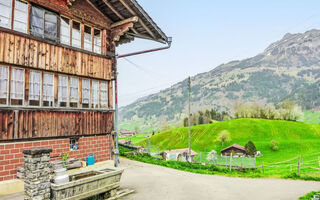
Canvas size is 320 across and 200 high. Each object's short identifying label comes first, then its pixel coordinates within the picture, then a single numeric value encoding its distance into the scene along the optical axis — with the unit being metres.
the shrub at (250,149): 66.75
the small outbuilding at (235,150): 69.19
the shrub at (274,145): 73.12
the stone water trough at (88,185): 8.31
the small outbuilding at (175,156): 48.31
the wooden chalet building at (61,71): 11.45
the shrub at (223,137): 86.56
